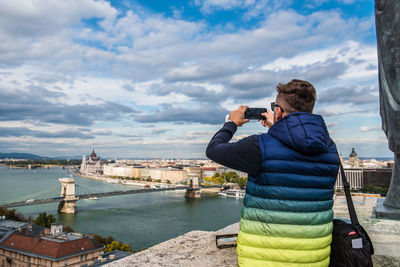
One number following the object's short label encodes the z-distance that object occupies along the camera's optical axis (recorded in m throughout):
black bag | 1.28
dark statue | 3.13
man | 1.21
